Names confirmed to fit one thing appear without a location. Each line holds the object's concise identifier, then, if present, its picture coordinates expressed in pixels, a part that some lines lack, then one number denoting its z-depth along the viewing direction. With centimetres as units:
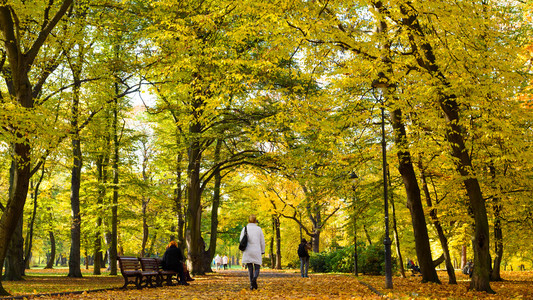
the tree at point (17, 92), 1207
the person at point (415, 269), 3133
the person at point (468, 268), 2691
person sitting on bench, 1559
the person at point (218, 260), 4671
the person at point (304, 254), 2041
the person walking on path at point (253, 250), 1165
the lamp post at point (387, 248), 1273
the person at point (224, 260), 4385
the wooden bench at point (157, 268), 1467
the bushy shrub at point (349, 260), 2703
